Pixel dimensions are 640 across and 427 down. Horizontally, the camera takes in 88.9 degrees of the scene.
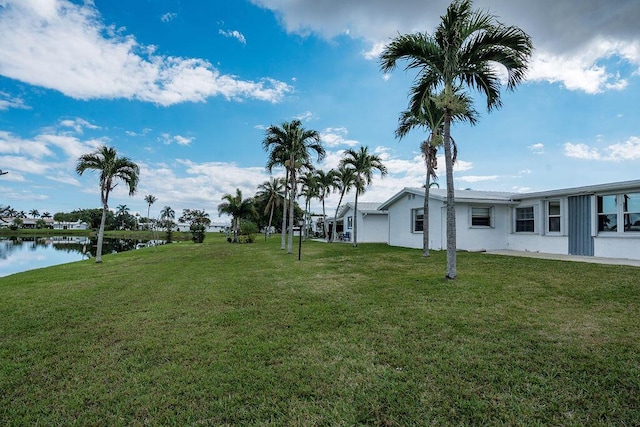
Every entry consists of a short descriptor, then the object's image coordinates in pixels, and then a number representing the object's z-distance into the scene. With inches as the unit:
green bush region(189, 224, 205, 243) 1556.3
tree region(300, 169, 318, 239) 939.2
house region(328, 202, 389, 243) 1063.6
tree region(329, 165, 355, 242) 838.2
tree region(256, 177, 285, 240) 1647.4
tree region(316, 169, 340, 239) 1112.3
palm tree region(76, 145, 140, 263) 623.8
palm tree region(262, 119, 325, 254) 716.0
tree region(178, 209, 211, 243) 3093.0
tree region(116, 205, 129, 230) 3567.9
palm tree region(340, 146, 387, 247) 787.4
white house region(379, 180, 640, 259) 453.7
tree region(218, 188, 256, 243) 1579.7
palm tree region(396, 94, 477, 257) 455.2
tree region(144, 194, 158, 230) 1667.1
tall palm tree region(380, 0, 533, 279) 298.4
